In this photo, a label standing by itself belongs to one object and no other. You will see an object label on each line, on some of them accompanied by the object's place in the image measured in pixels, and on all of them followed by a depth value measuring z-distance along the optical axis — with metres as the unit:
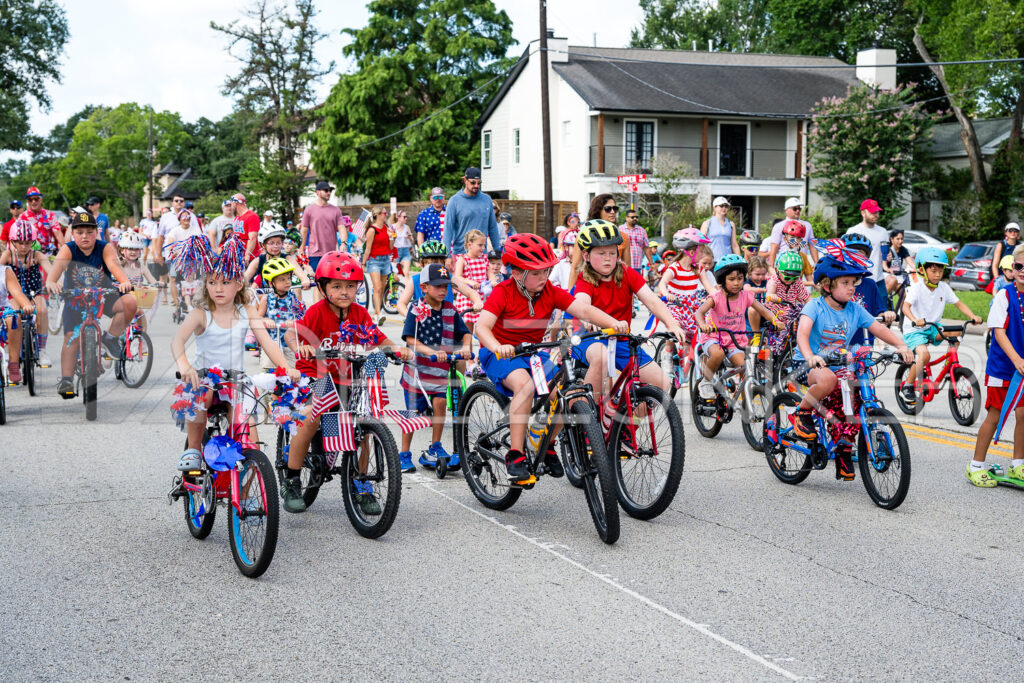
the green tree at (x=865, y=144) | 42.00
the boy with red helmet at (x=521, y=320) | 6.69
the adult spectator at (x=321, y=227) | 16.39
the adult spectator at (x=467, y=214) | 12.55
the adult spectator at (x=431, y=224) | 13.51
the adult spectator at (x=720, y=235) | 15.60
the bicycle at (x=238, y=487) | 5.48
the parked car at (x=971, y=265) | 30.70
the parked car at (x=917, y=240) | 38.34
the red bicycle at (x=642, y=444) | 6.53
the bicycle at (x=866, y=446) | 6.94
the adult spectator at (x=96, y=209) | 18.61
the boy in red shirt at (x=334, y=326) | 6.36
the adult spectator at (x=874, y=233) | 13.52
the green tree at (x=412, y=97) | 53.25
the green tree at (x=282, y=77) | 60.66
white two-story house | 44.62
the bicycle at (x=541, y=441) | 6.18
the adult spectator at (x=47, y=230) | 11.77
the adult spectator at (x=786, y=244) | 13.94
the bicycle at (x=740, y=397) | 9.26
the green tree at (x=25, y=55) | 46.56
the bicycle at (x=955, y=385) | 10.39
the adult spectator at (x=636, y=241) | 13.10
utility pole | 29.50
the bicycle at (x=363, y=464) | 6.15
